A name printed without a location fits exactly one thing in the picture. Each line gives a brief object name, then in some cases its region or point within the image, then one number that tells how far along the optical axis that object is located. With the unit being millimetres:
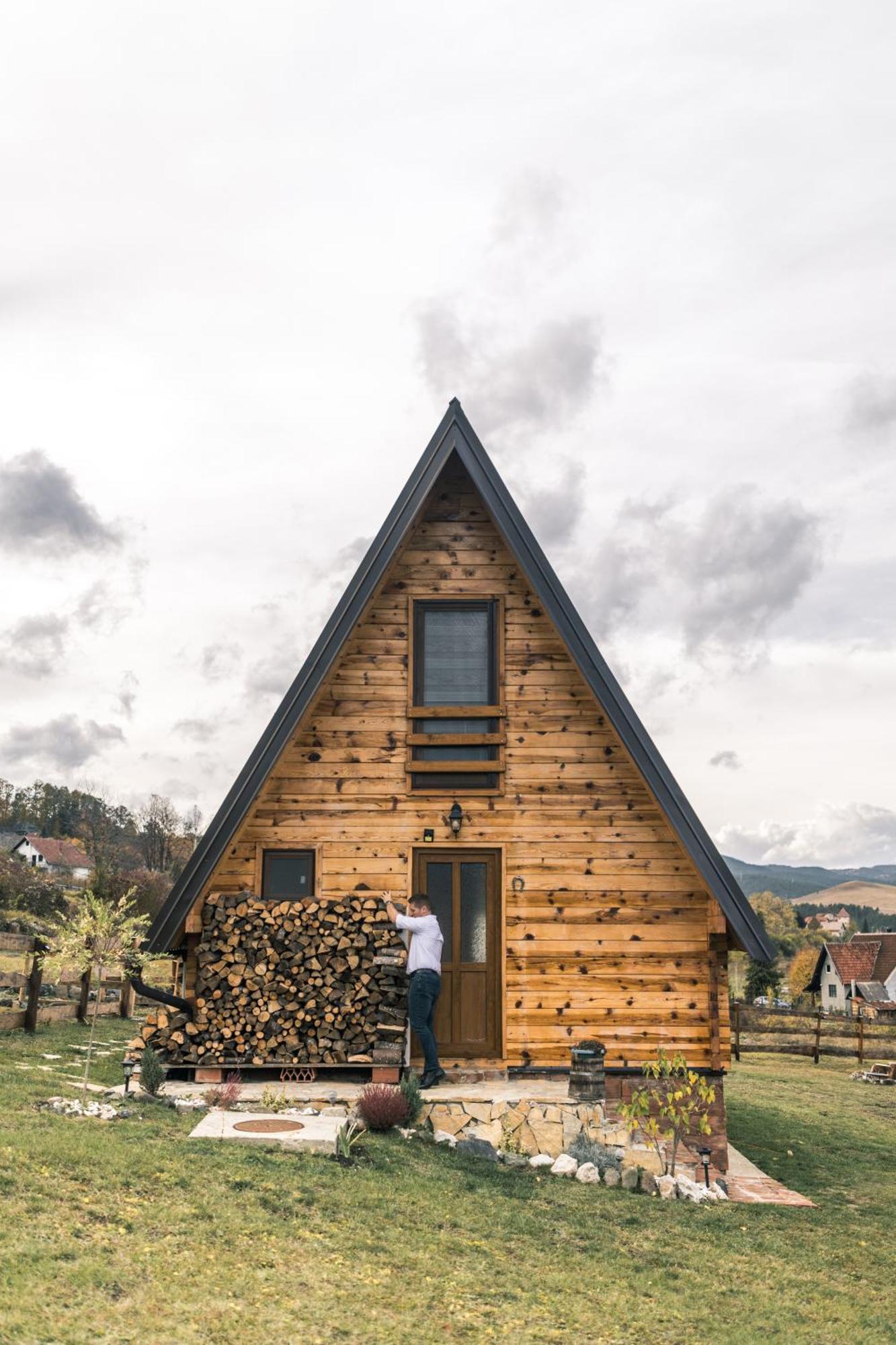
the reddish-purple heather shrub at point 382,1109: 10148
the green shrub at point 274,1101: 10602
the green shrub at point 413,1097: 10445
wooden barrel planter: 11195
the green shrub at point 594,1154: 10219
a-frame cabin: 12008
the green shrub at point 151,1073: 10812
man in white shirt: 11703
